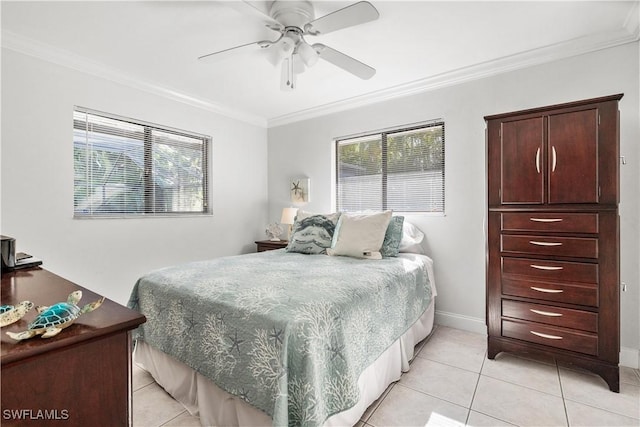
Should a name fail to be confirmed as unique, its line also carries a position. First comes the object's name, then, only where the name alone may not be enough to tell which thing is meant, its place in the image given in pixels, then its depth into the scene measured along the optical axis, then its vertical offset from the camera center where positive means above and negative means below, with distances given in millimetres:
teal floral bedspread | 1229 -555
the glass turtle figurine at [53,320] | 642 -240
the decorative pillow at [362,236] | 2625 -211
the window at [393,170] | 3174 +469
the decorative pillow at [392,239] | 2721 -249
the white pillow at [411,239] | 2984 -274
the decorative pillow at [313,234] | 2879 -211
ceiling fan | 1688 +1101
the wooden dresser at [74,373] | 608 -349
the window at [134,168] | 2793 +475
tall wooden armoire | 1896 -159
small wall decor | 3992 +298
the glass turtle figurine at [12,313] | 692 -233
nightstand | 3762 -399
